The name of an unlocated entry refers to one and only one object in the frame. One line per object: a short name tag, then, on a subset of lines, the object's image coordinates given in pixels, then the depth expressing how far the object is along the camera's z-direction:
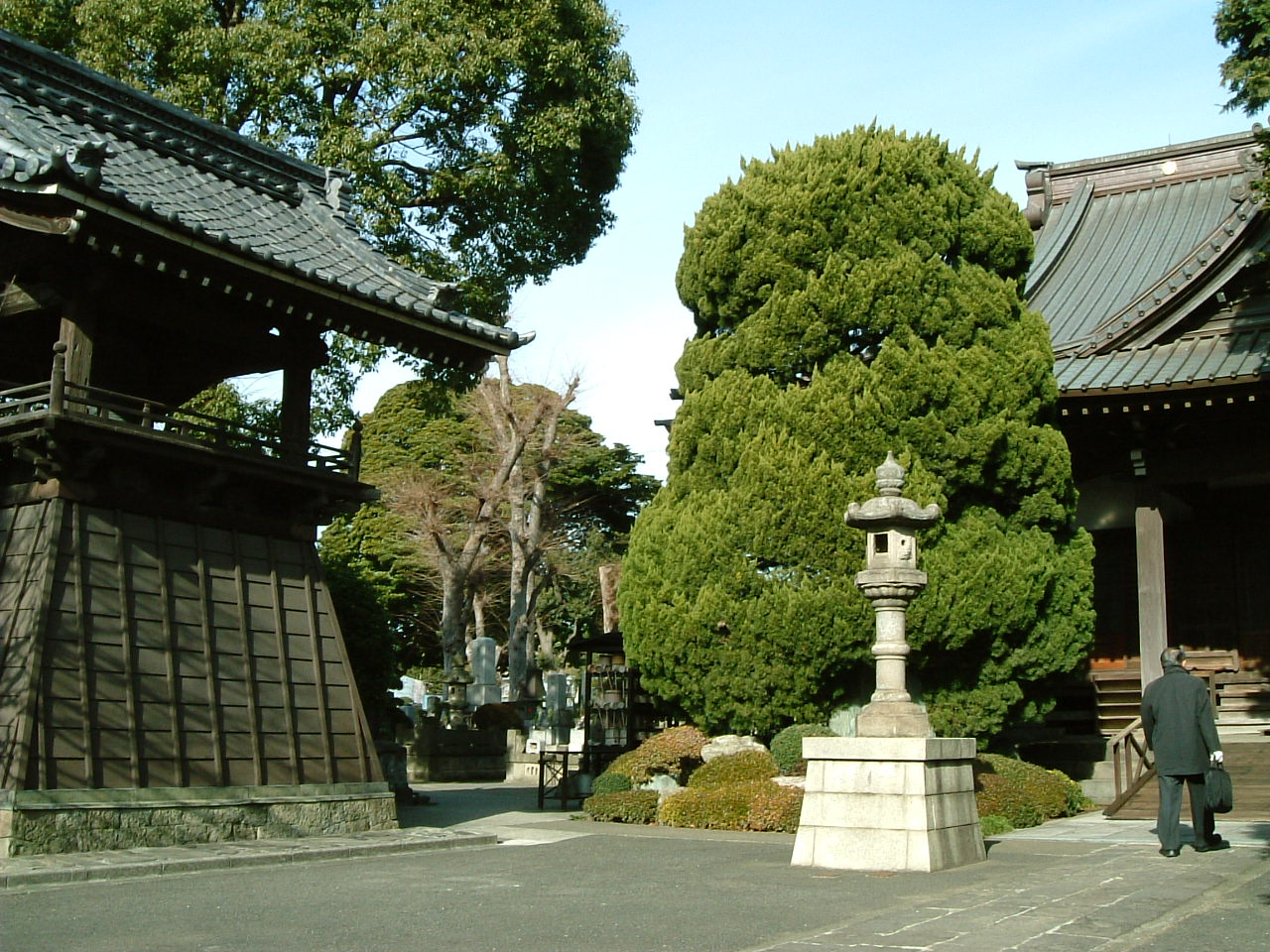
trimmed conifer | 14.63
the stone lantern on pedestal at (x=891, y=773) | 10.22
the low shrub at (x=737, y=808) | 14.03
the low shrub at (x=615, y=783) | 15.94
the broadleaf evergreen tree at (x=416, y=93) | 19.39
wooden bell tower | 11.22
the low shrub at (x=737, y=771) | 14.88
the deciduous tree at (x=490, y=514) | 32.50
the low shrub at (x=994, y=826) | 13.35
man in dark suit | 10.64
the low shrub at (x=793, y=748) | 14.52
